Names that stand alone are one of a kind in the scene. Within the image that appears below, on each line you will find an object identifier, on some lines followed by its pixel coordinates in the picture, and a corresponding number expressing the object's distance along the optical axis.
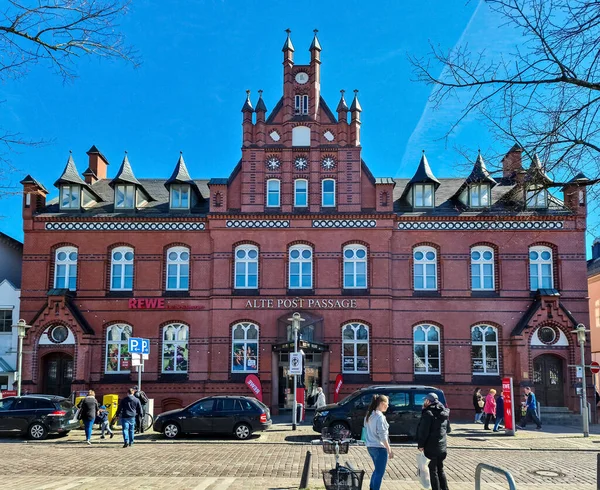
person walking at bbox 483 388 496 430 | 23.80
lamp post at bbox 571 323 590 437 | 22.12
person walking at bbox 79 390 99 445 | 19.77
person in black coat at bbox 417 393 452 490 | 10.51
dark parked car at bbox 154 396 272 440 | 20.84
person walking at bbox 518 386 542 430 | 24.27
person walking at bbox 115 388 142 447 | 18.58
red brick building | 28.97
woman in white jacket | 10.48
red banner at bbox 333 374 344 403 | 27.77
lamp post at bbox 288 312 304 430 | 22.89
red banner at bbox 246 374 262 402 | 26.78
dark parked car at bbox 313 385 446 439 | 20.64
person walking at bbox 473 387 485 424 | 25.81
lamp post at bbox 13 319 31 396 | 24.66
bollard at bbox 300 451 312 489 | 11.18
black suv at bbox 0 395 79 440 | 21.34
